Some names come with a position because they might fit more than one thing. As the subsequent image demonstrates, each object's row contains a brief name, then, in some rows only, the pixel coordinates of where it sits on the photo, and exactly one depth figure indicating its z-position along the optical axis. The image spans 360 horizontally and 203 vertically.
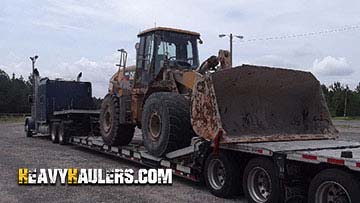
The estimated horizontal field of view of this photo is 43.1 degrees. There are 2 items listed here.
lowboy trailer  5.91
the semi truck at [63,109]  17.86
